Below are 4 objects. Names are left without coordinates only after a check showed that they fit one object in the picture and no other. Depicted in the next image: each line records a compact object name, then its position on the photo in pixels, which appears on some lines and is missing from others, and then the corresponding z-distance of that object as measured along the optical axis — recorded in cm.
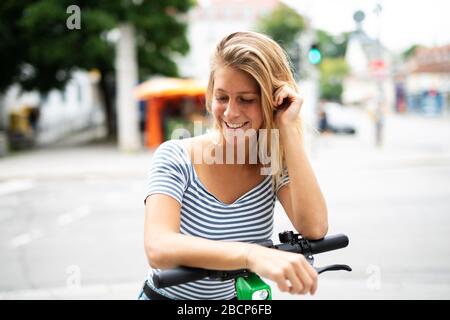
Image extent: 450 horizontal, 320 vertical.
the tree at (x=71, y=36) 1628
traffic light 1380
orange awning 1767
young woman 142
